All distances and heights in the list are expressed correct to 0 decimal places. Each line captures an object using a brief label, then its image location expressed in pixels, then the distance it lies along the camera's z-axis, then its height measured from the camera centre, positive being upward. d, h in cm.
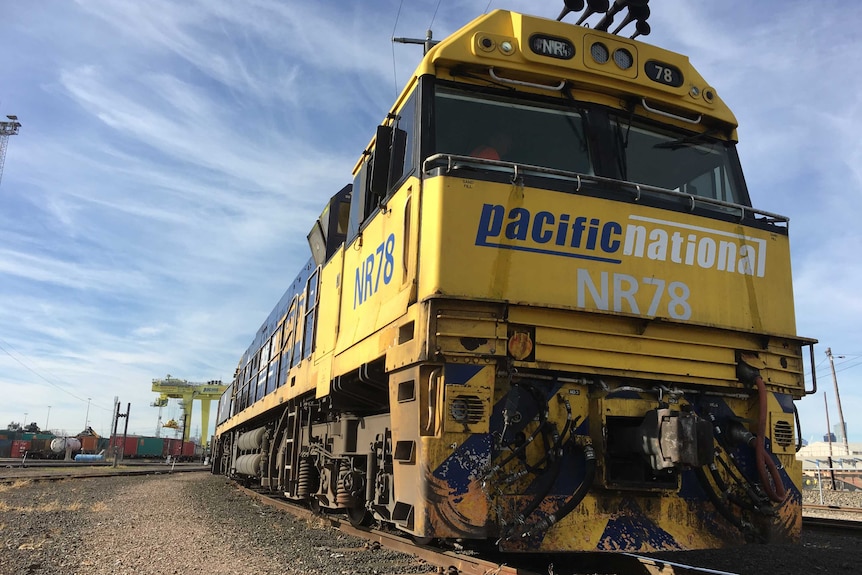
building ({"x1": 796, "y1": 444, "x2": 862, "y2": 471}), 3286 -71
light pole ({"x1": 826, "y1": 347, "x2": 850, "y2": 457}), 3077 +62
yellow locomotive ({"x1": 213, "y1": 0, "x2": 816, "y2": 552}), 369 +77
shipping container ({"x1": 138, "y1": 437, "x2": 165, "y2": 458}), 4975 -174
